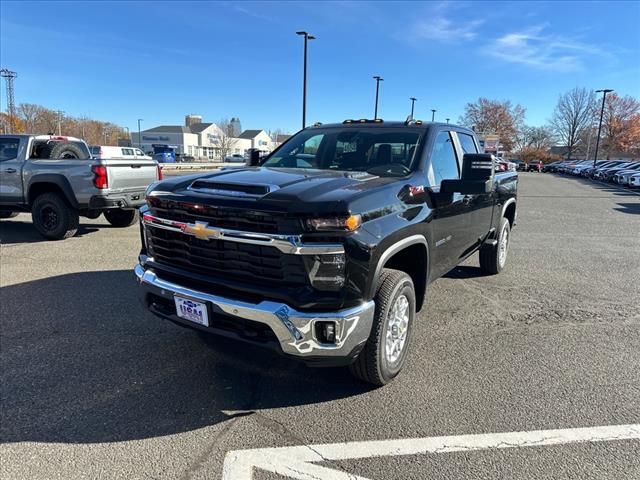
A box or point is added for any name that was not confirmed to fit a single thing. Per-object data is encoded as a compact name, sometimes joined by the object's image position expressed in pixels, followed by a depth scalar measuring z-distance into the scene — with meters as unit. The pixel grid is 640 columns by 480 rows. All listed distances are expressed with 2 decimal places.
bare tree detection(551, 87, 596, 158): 79.12
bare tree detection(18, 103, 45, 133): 78.94
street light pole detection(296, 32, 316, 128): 20.66
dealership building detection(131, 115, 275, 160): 97.19
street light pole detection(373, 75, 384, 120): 30.53
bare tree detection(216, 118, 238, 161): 93.32
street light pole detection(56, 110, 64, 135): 73.88
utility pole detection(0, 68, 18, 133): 63.28
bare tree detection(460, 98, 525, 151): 72.06
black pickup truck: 2.56
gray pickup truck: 7.52
